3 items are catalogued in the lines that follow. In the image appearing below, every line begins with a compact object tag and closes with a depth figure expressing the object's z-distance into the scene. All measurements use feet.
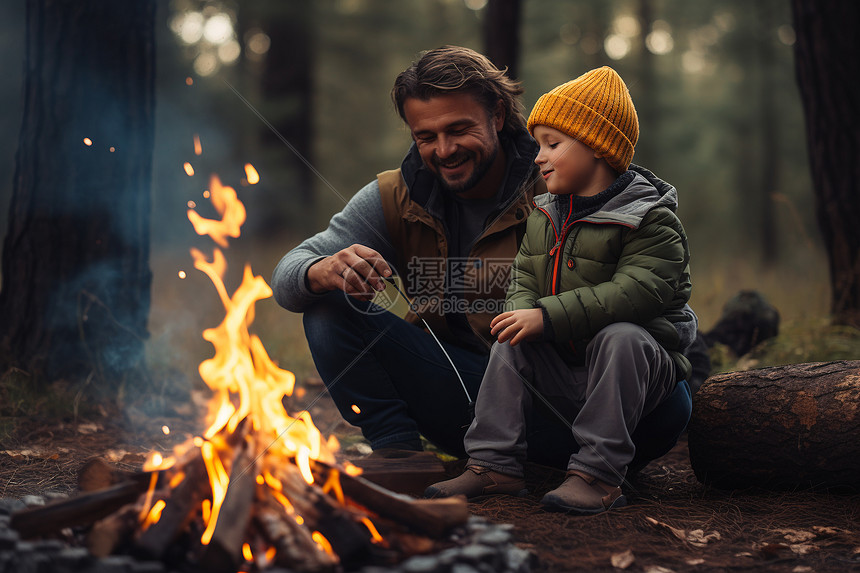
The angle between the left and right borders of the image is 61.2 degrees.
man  10.50
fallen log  9.29
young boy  8.39
